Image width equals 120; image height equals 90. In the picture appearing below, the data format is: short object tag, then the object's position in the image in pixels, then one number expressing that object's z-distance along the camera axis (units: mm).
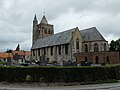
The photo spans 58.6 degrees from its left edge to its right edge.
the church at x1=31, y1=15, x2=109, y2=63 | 34311
